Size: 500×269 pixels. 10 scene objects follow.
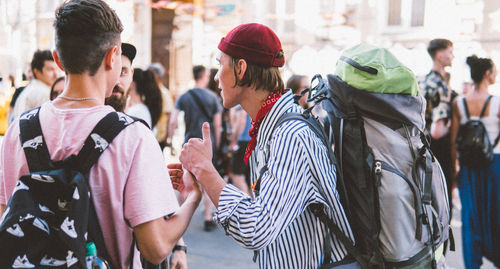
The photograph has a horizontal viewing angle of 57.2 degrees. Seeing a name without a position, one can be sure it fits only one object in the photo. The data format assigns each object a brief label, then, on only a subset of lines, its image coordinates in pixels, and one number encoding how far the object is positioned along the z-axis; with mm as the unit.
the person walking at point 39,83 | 4574
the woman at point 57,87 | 3618
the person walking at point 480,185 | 3998
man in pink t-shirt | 1271
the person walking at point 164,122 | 5965
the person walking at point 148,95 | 4652
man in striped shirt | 1429
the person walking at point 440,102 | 4422
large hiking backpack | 1638
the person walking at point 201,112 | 5602
